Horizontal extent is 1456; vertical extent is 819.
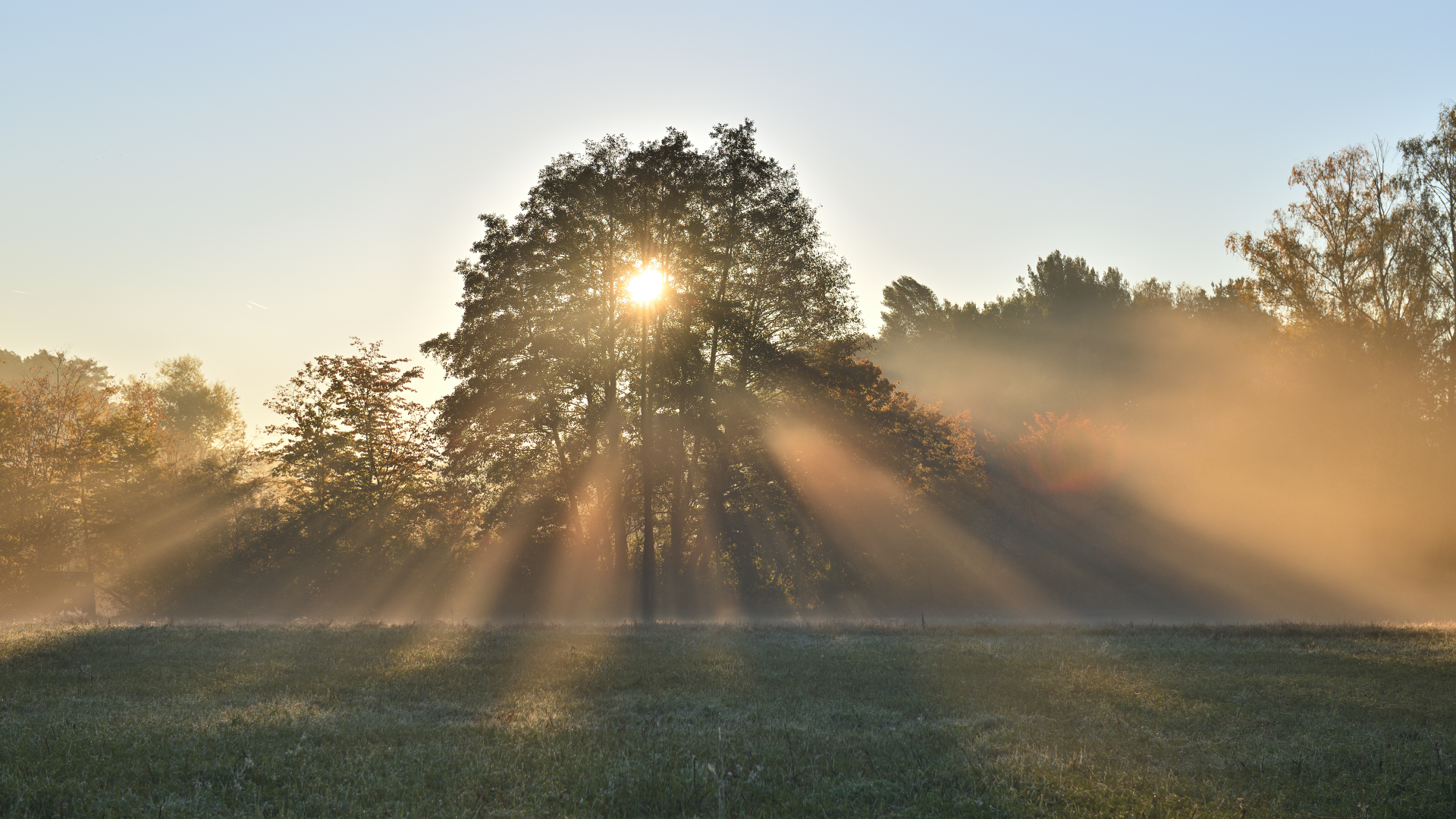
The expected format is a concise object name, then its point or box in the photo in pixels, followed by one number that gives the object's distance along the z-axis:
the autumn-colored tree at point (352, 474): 43.41
